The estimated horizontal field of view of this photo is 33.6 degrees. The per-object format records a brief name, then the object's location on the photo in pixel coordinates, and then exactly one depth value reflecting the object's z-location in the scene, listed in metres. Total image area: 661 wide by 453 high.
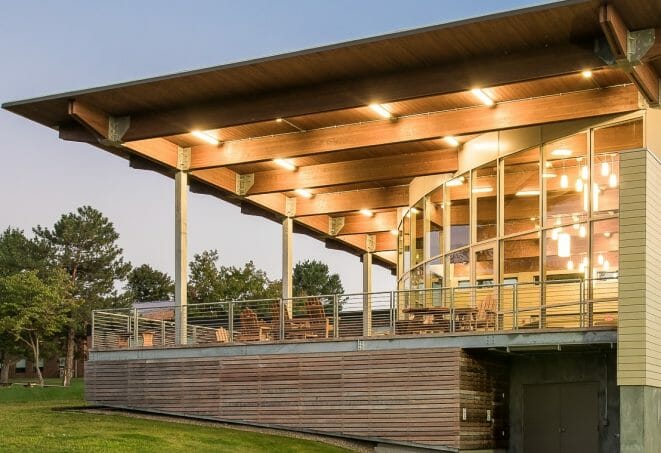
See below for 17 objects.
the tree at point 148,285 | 84.75
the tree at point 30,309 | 57.50
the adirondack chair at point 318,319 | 23.16
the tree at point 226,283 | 61.69
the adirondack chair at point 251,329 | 23.78
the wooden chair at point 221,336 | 23.86
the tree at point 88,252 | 71.75
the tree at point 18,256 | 69.88
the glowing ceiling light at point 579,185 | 21.44
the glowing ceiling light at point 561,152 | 21.86
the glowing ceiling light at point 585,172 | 21.30
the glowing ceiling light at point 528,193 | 22.34
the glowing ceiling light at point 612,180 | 20.91
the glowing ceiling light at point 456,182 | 25.23
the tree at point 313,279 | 92.56
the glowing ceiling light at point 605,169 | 21.05
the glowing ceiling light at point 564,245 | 21.53
